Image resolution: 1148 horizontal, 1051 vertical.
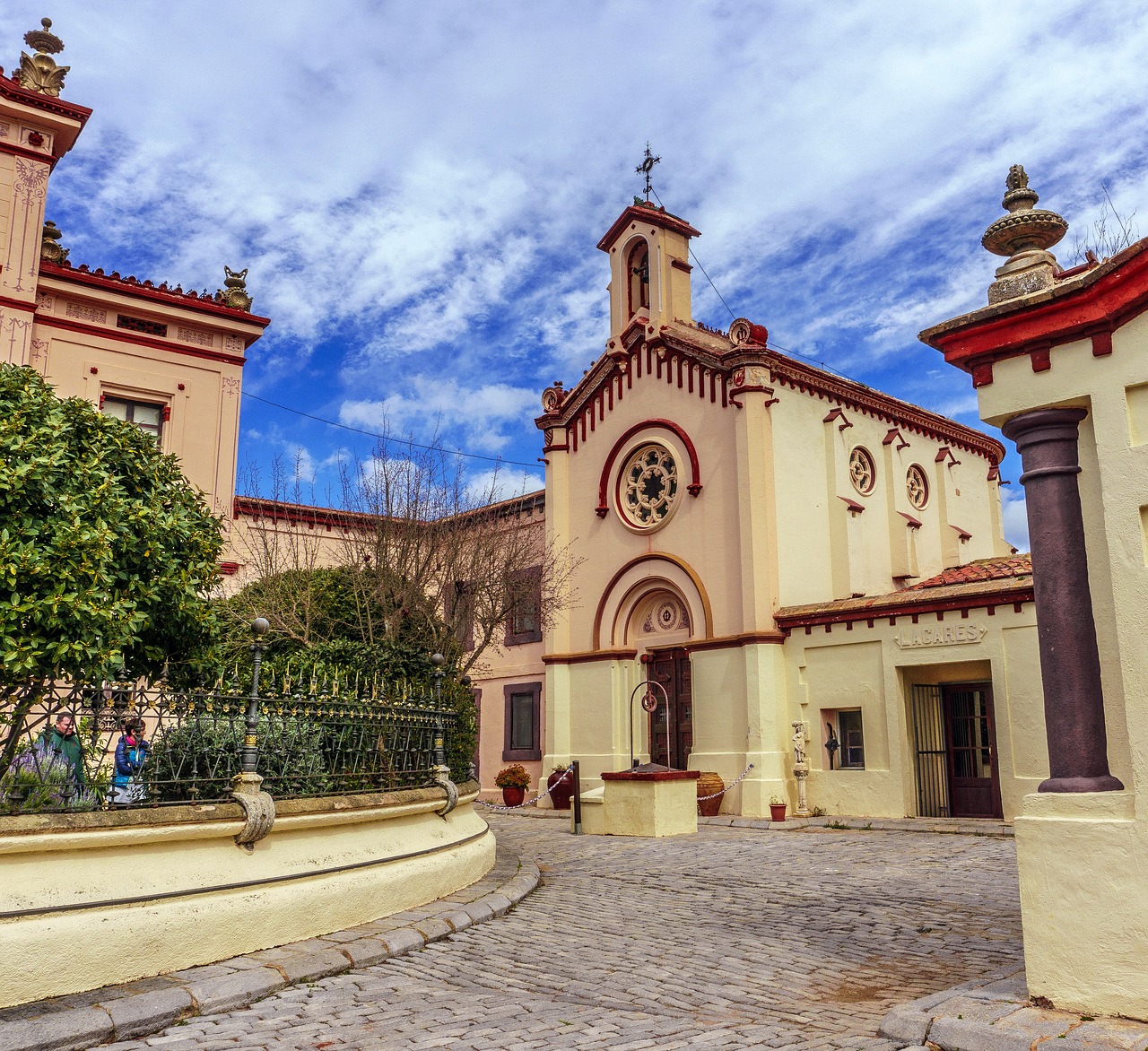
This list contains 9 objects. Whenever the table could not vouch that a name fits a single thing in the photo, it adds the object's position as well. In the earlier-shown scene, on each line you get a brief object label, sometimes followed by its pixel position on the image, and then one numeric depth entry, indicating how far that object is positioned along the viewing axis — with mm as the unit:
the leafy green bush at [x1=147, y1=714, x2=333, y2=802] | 7026
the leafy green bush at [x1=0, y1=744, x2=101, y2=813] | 6184
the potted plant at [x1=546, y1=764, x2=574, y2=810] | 21109
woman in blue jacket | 6676
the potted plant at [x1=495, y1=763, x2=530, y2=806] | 22375
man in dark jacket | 6426
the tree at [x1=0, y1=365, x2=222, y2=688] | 6398
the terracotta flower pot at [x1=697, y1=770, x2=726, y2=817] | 18766
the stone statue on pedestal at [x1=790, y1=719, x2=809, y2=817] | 18344
